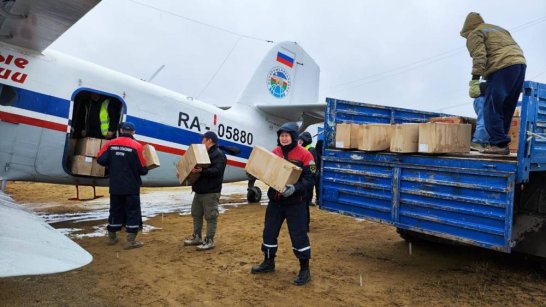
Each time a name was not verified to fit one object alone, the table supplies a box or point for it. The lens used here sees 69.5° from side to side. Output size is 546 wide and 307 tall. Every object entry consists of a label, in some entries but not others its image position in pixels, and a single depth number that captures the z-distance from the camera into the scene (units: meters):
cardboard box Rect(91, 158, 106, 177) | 6.77
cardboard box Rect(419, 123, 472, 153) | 4.13
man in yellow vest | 7.03
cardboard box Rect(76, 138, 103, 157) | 6.62
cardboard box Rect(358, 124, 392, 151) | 4.65
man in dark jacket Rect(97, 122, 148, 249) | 5.57
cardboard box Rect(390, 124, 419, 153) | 4.35
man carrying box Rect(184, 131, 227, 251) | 5.63
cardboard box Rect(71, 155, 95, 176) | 6.70
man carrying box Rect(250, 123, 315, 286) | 4.37
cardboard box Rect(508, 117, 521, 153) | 5.25
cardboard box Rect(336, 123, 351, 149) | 5.04
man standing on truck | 4.39
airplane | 2.98
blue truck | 3.70
